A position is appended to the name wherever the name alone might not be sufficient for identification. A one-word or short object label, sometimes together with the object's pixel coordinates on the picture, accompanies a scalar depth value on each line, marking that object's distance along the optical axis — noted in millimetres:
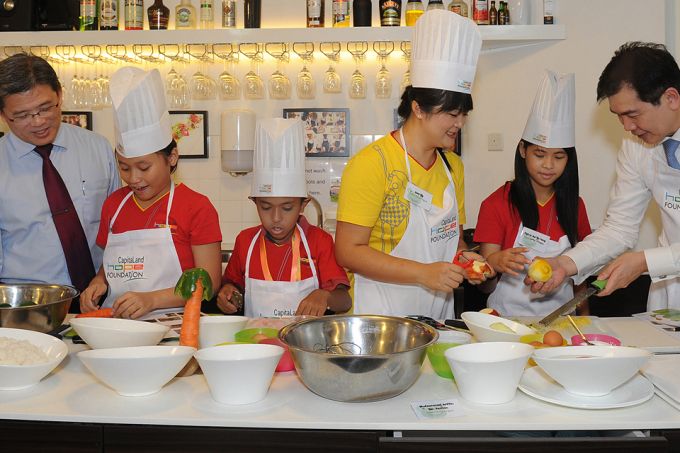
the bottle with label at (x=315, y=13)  3998
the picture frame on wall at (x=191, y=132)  4344
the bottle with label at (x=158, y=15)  4094
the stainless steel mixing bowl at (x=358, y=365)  1499
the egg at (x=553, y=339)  1804
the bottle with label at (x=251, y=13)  4012
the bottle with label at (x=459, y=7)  3971
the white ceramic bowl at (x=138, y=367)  1525
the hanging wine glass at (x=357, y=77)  4125
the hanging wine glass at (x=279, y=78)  4148
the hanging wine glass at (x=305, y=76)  4102
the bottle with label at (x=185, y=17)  4062
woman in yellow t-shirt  2260
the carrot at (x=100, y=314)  2019
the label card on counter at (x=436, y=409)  1484
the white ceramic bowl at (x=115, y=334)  1779
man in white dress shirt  2209
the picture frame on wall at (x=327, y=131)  4289
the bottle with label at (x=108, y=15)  4070
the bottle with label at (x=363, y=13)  3970
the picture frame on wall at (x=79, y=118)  4406
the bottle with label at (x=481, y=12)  3973
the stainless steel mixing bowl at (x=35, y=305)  1950
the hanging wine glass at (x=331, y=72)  4098
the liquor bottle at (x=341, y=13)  3967
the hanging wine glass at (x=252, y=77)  4180
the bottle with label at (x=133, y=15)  4090
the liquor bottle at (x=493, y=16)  4023
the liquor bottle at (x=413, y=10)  3943
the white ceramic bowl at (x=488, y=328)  1826
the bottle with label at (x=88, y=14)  4070
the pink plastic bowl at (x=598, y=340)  1812
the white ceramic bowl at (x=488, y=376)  1500
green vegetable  1802
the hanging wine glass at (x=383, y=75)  4152
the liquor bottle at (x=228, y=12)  4031
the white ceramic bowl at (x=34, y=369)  1583
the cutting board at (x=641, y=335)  1908
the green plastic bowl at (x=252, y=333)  1846
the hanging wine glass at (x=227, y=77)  4176
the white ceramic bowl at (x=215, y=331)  1910
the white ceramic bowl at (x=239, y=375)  1496
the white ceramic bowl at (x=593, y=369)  1478
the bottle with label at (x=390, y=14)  3938
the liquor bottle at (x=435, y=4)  3985
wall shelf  3873
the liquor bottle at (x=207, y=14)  4090
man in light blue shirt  2506
